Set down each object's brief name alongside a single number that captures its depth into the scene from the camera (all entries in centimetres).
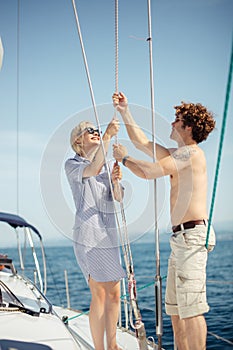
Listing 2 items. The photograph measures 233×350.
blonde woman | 276
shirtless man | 240
